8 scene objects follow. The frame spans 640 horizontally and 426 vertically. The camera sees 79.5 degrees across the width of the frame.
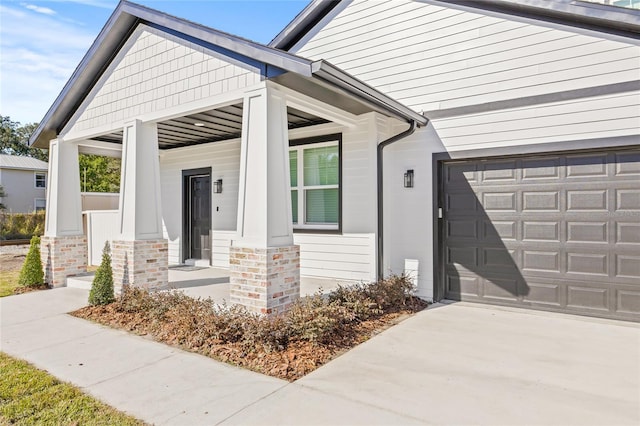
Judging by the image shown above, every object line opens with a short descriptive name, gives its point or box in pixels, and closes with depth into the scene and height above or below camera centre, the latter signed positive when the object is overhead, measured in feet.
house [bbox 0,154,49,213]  88.53 +7.56
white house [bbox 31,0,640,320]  16.15 +3.88
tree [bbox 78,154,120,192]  97.30 +10.55
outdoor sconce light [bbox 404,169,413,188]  21.59 +2.09
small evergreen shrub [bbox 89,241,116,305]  19.84 -3.71
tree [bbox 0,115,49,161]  131.13 +26.72
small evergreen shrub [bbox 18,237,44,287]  24.77 -3.57
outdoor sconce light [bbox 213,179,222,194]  29.68 +2.28
